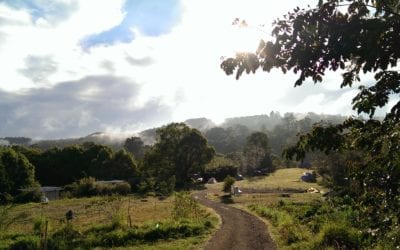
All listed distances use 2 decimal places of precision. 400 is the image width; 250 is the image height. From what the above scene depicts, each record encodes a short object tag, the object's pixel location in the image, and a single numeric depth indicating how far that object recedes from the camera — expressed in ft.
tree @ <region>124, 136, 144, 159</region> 544.21
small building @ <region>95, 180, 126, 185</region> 261.93
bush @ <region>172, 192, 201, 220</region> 111.45
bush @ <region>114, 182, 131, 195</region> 231.59
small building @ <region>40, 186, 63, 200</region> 263.90
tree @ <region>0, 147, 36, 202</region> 249.34
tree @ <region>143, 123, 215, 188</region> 284.82
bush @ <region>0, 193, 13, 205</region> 217.99
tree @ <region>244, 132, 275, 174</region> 344.90
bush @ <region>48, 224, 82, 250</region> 76.89
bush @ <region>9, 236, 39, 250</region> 76.23
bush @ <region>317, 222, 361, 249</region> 60.80
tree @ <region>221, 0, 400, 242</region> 17.28
